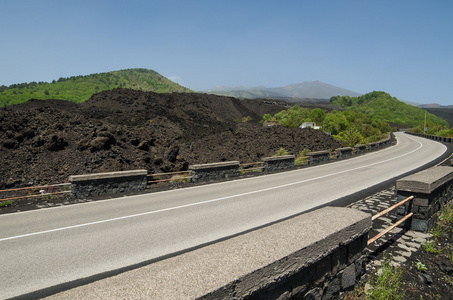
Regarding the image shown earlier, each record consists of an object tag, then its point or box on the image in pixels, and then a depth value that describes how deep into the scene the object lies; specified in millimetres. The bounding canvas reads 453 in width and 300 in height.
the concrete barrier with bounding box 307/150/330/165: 21172
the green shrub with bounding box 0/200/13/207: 9281
